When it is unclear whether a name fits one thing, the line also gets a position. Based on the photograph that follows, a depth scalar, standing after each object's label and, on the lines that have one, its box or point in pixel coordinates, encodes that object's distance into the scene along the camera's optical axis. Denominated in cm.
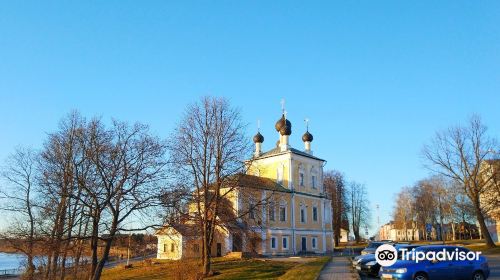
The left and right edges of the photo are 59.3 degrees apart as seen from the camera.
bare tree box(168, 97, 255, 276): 2923
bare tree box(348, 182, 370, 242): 7700
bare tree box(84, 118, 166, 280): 2177
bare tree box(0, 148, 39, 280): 2209
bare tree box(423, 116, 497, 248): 4403
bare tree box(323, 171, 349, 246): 6925
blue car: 1568
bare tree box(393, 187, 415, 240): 7962
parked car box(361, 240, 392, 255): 2786
